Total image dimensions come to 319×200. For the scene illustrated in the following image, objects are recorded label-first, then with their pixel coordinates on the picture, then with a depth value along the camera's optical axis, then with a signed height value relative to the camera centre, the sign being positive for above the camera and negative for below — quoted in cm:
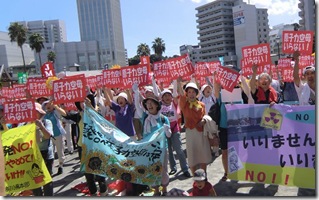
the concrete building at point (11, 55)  10362 +903
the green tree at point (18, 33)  6247 +912
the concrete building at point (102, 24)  13848 +2155
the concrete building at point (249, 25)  10744 +1255
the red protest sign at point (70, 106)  631 -49
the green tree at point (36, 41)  6782 +795
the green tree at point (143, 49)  9062 +638
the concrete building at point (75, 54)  12169 +864
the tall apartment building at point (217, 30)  11600 +1279
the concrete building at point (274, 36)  11038 +964
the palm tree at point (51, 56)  9718 +687
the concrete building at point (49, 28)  17138 +2644
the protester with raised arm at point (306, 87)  495 -37
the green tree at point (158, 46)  9312 +705
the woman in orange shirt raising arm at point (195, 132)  533 -96
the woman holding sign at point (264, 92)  540 -44
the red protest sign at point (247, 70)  746 -10
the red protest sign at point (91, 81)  1250 -13
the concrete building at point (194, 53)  12575 +596
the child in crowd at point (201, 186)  435 -148
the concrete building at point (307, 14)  8988 +1219
